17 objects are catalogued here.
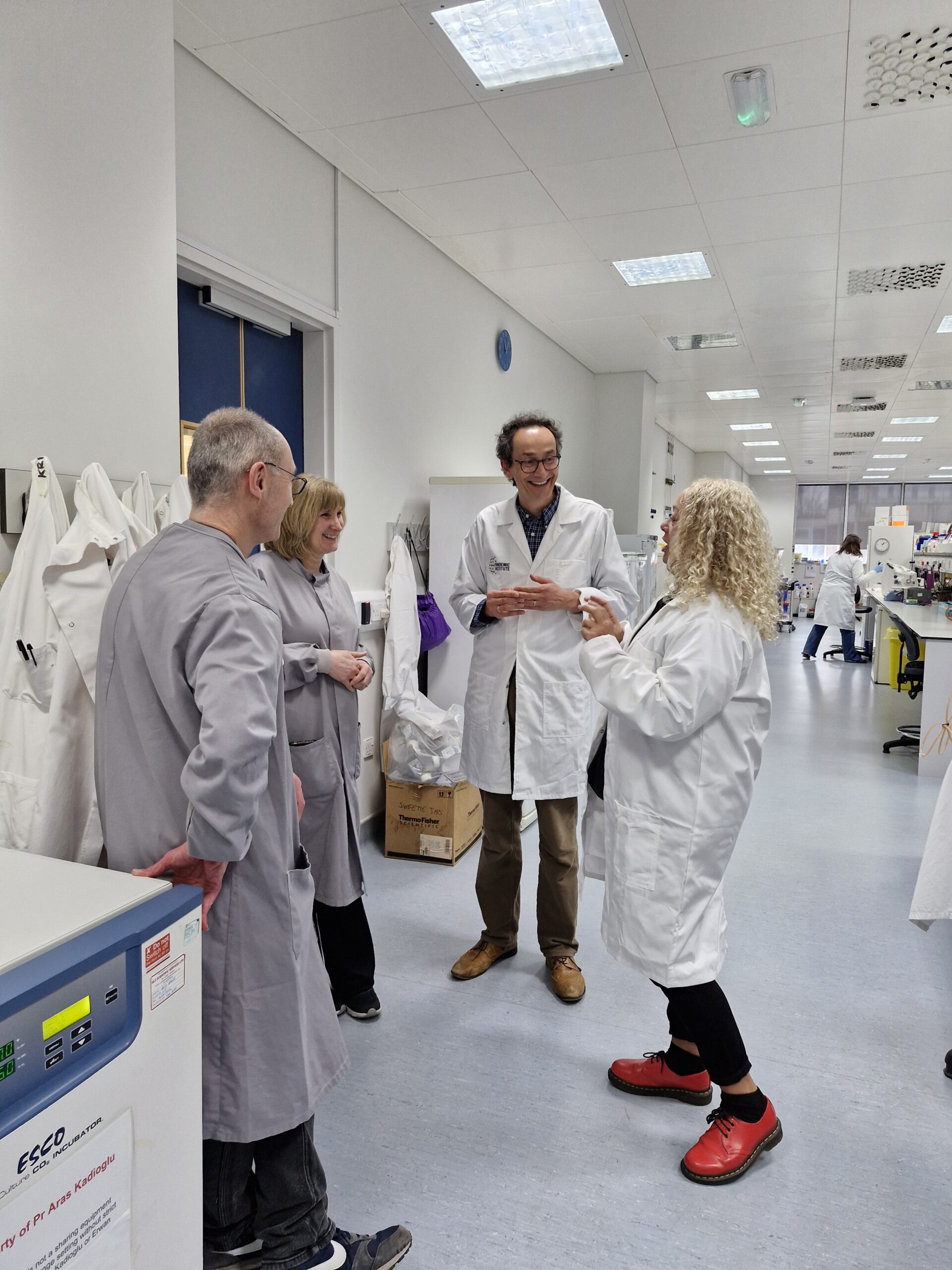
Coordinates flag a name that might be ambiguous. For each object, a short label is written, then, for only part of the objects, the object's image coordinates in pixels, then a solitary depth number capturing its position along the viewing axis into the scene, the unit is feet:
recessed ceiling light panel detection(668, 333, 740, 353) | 19.10
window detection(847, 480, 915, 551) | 55.72
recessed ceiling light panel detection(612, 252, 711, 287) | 14.16
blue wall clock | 16.34
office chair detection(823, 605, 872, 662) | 30.48
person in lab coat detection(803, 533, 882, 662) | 29.58
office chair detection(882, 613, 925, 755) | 17.11
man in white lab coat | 7.64
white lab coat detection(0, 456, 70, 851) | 4.92
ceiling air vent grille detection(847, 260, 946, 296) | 14.25
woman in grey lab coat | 6.57
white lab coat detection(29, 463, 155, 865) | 4.90
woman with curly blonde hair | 5.05
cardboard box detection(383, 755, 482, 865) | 10.79
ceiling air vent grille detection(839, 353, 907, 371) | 21.04
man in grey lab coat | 3.81
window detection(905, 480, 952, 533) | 54.95
